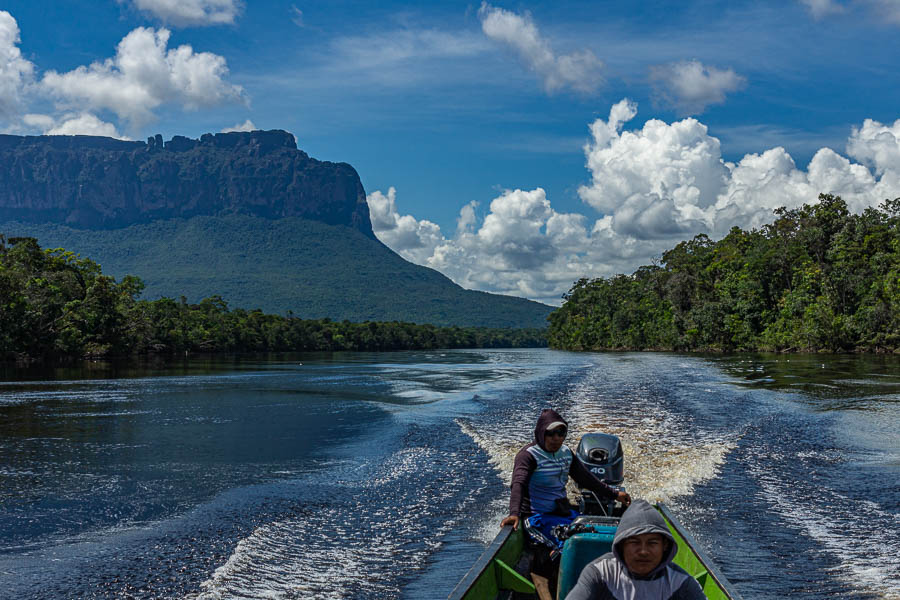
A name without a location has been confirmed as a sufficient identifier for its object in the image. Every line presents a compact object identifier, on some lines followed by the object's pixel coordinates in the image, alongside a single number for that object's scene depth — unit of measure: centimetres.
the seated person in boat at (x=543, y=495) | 754
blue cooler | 662
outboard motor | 1040
